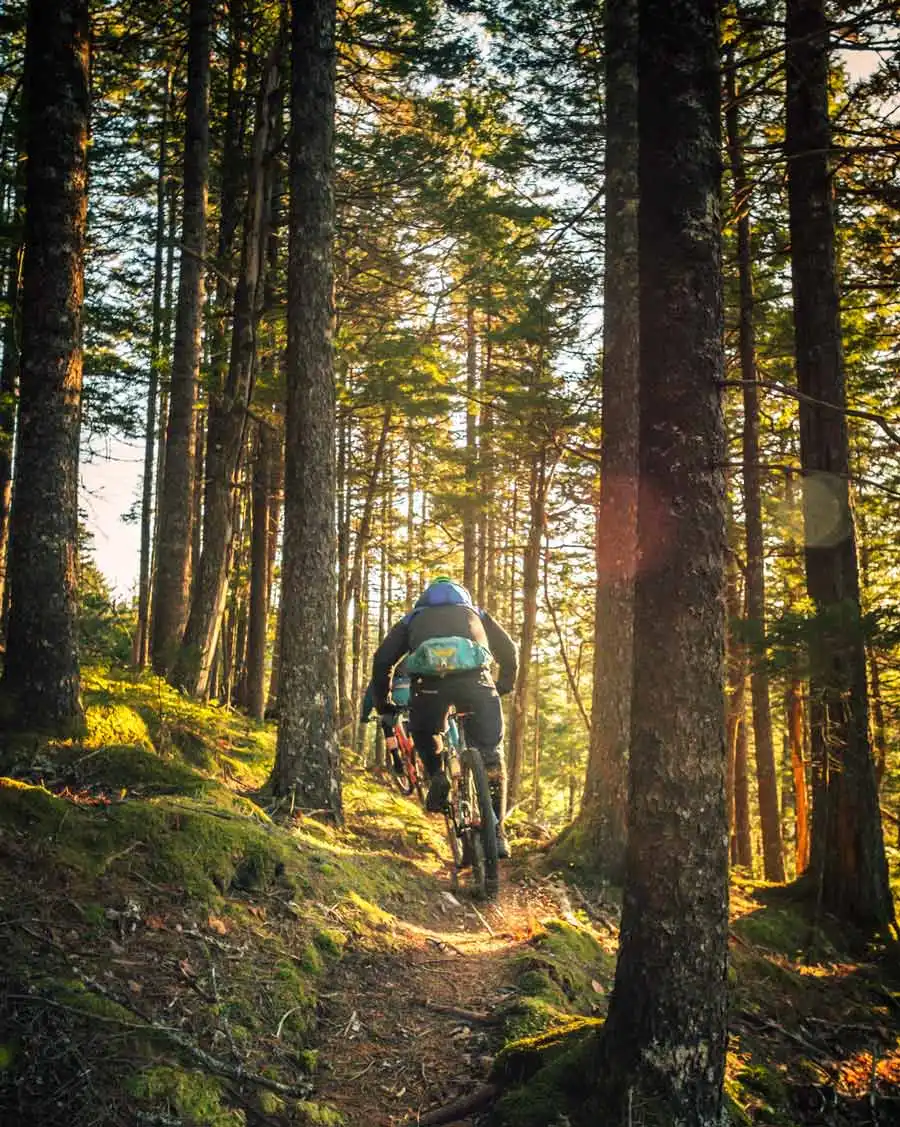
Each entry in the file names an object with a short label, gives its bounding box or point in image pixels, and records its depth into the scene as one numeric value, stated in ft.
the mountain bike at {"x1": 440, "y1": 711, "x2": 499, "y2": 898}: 22.43
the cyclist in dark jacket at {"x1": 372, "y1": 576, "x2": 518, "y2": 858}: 22.11
